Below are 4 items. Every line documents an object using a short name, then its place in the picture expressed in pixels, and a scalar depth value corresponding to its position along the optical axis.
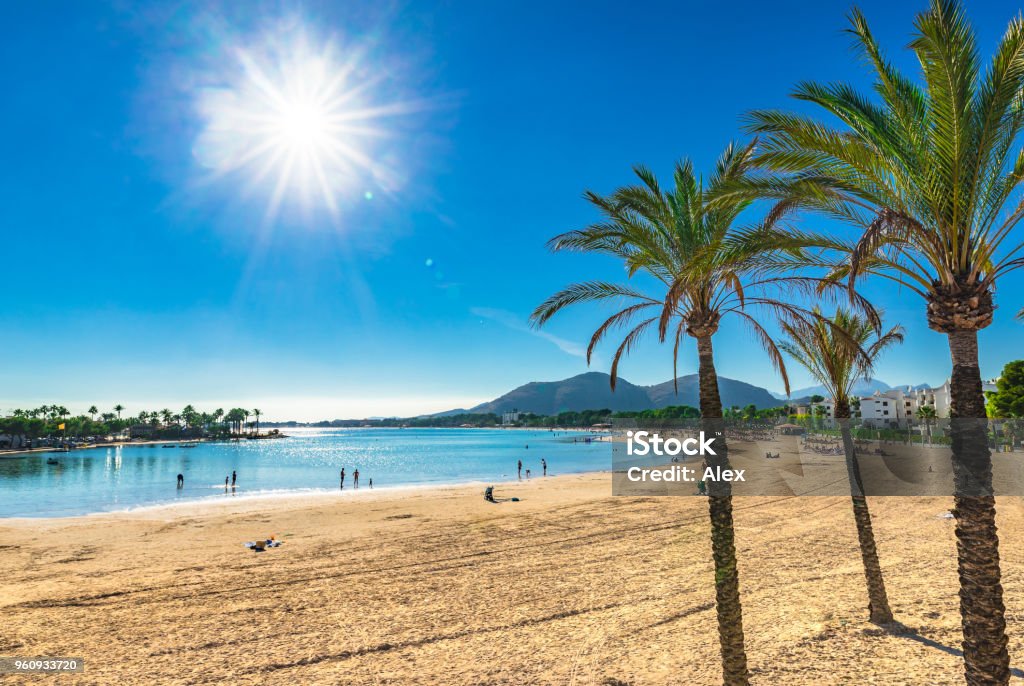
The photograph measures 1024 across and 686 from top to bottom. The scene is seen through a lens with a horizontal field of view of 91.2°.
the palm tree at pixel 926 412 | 86.09
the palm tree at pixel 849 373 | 9.45
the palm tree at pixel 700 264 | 6.90
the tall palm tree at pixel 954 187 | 5.35
